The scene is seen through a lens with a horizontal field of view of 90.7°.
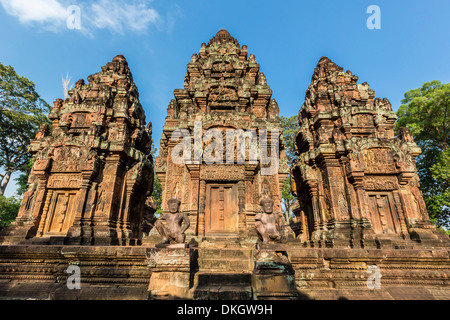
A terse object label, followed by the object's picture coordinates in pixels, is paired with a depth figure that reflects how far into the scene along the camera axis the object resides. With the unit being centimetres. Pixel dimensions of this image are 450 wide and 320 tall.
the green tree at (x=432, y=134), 1442
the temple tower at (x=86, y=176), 893
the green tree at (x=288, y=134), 2309
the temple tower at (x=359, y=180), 891
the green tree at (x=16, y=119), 1770
